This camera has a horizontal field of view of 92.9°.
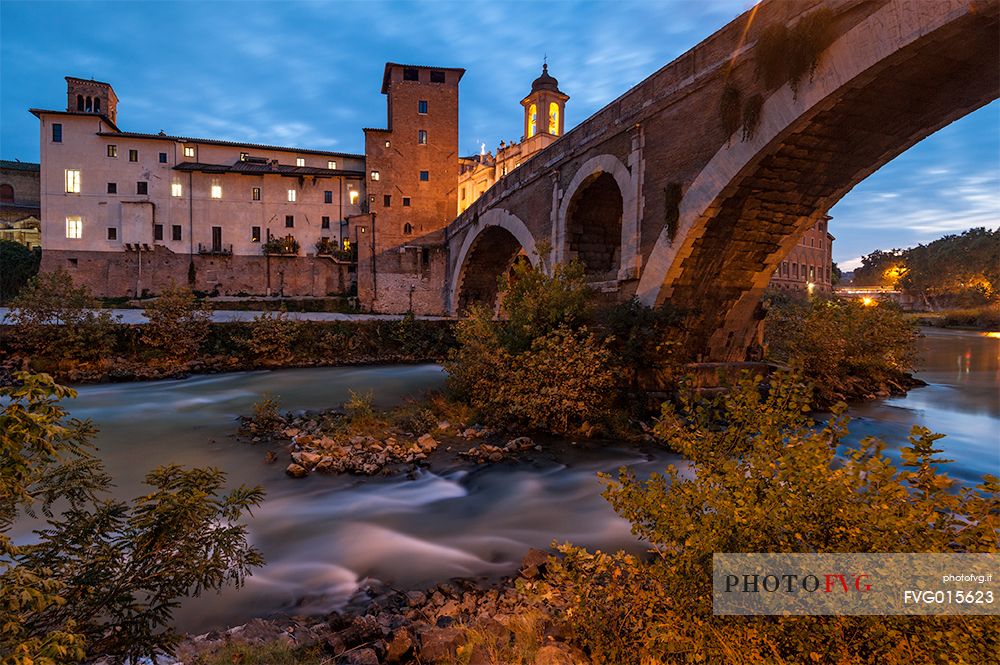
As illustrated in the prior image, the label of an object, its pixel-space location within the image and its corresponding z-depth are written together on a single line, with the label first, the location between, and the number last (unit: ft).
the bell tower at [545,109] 155.22
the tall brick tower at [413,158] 124.06
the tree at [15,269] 117.29
